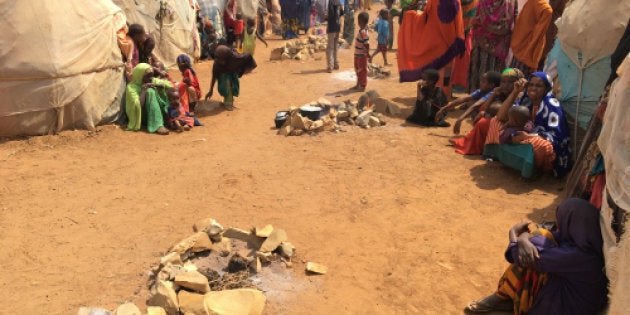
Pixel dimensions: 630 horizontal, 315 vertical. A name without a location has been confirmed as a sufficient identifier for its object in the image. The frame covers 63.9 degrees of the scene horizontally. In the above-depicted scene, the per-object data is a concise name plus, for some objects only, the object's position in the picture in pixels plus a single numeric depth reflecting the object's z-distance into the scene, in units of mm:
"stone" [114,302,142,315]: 2912
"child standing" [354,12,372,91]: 8844
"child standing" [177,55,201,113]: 7395
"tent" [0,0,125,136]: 6145
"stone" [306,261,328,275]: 3580
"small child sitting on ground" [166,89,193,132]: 7020
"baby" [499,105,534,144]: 4969
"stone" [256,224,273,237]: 3826
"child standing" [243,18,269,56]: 12281
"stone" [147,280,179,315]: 3031
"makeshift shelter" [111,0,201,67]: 9859
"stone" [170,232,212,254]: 3670
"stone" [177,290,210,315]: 2959
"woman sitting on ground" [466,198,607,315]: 2600
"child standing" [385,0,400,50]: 13031
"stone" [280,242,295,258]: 3727
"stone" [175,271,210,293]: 3222
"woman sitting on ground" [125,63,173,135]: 6965
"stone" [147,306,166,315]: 2929
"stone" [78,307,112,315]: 2891
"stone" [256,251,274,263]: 3658
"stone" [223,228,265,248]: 3844
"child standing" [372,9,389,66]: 11227
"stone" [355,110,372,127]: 6955
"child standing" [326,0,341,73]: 10320
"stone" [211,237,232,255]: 3764
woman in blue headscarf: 4875
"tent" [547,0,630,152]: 4738
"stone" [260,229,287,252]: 3709
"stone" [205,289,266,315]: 3000
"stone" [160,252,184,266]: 3496
